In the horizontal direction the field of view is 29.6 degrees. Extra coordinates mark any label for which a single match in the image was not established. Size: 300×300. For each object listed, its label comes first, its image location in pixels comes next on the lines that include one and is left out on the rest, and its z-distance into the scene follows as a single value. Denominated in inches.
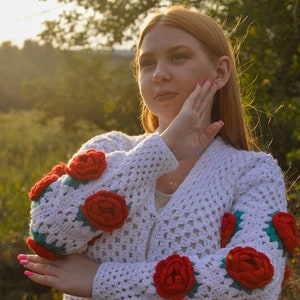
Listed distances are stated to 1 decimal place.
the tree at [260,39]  130.4
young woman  78.1
